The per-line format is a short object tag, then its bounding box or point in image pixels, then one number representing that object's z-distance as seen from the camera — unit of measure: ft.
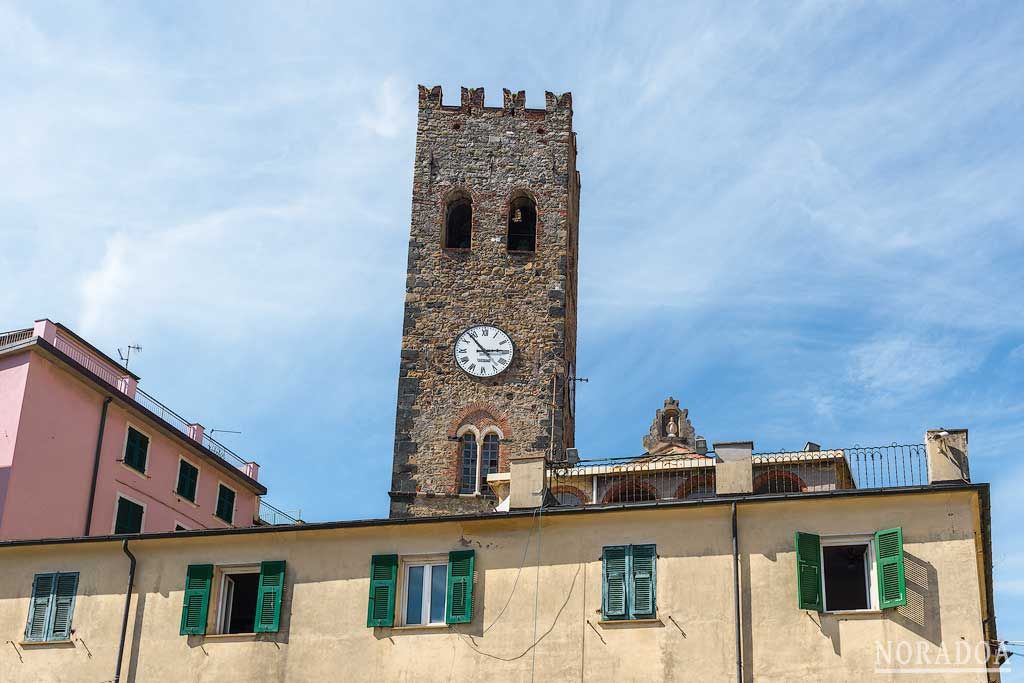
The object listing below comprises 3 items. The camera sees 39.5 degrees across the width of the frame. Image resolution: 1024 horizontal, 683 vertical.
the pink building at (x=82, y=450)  100.01
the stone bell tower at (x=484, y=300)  131.44
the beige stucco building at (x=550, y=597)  67.05
